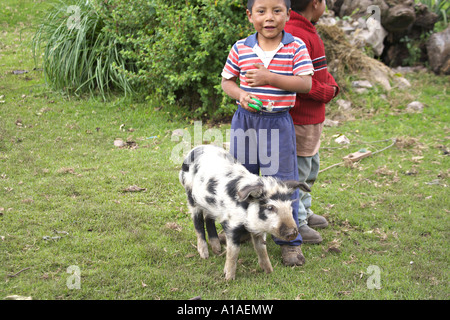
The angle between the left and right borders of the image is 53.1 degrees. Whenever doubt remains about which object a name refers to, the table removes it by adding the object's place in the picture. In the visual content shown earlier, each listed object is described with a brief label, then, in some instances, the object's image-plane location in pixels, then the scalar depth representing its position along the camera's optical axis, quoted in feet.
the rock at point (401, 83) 29.31
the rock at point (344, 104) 26.68
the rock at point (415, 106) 26.76
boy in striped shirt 11.32
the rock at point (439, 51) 32.86
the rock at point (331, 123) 25.07
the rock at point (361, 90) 27.86
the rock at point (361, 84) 28.25
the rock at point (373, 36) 30.96
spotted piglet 10.89
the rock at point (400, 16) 32.42
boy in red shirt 12.98
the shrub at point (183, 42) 22.12
